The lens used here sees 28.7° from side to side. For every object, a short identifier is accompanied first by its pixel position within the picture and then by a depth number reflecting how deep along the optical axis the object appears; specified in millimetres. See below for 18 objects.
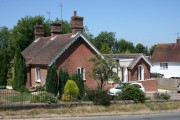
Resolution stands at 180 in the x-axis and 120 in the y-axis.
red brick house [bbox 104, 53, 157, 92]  42188
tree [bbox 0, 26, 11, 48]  73500
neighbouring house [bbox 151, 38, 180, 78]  62562
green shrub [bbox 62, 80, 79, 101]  27322
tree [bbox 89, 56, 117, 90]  30406
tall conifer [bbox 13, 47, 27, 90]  37716
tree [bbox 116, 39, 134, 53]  129250
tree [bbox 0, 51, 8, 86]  42656
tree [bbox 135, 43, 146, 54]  124200
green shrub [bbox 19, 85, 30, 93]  34791
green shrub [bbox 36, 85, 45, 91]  34788
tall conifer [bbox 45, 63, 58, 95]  31000
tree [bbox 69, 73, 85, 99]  30431
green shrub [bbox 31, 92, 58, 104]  25422
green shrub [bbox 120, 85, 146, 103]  28422
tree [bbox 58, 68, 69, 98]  30984
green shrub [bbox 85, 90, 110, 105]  26766
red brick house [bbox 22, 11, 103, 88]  35281
